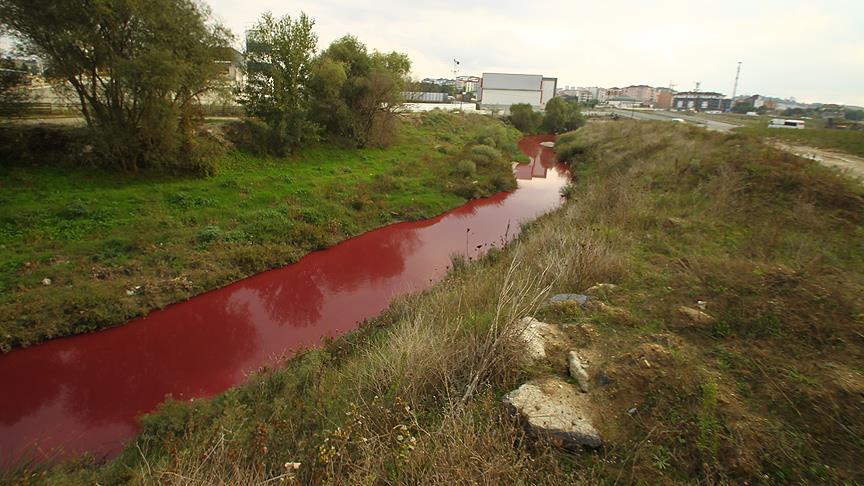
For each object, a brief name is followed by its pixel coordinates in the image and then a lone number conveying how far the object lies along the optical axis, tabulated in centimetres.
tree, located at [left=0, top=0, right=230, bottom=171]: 1070
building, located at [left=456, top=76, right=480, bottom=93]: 13415
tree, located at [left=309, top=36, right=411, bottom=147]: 2153
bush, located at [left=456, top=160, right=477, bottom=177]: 2103
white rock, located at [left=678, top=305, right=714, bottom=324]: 495
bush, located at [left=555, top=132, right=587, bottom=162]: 2833
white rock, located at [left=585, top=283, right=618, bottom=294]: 612
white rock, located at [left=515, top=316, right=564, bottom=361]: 459
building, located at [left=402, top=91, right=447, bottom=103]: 6500
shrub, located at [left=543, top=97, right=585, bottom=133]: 4697
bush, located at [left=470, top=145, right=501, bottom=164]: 2333
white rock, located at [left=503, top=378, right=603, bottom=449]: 350
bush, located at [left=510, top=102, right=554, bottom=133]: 4609
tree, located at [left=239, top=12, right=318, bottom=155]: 1811
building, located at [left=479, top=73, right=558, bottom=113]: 6762
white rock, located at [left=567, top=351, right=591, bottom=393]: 410
